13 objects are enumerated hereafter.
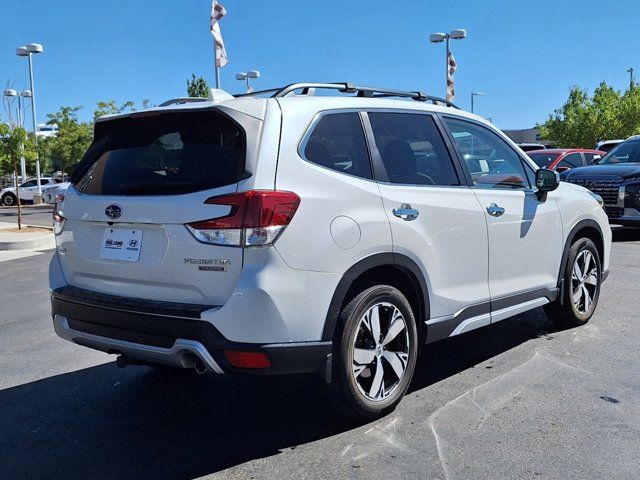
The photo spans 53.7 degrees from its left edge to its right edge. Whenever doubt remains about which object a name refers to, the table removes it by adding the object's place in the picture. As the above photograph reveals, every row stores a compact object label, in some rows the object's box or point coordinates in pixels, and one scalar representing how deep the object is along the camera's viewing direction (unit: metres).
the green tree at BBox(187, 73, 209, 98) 36.06
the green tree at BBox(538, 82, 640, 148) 37.22
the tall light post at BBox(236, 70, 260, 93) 30.72
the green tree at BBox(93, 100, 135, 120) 37.52
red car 13.73
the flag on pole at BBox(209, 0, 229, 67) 17.66
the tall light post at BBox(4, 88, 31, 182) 26.75
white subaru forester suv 3.15
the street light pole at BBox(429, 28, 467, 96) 26.33
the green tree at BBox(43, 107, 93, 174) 40.50
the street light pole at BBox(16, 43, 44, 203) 28.84
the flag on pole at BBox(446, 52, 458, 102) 24.28
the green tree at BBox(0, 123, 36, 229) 16.95
